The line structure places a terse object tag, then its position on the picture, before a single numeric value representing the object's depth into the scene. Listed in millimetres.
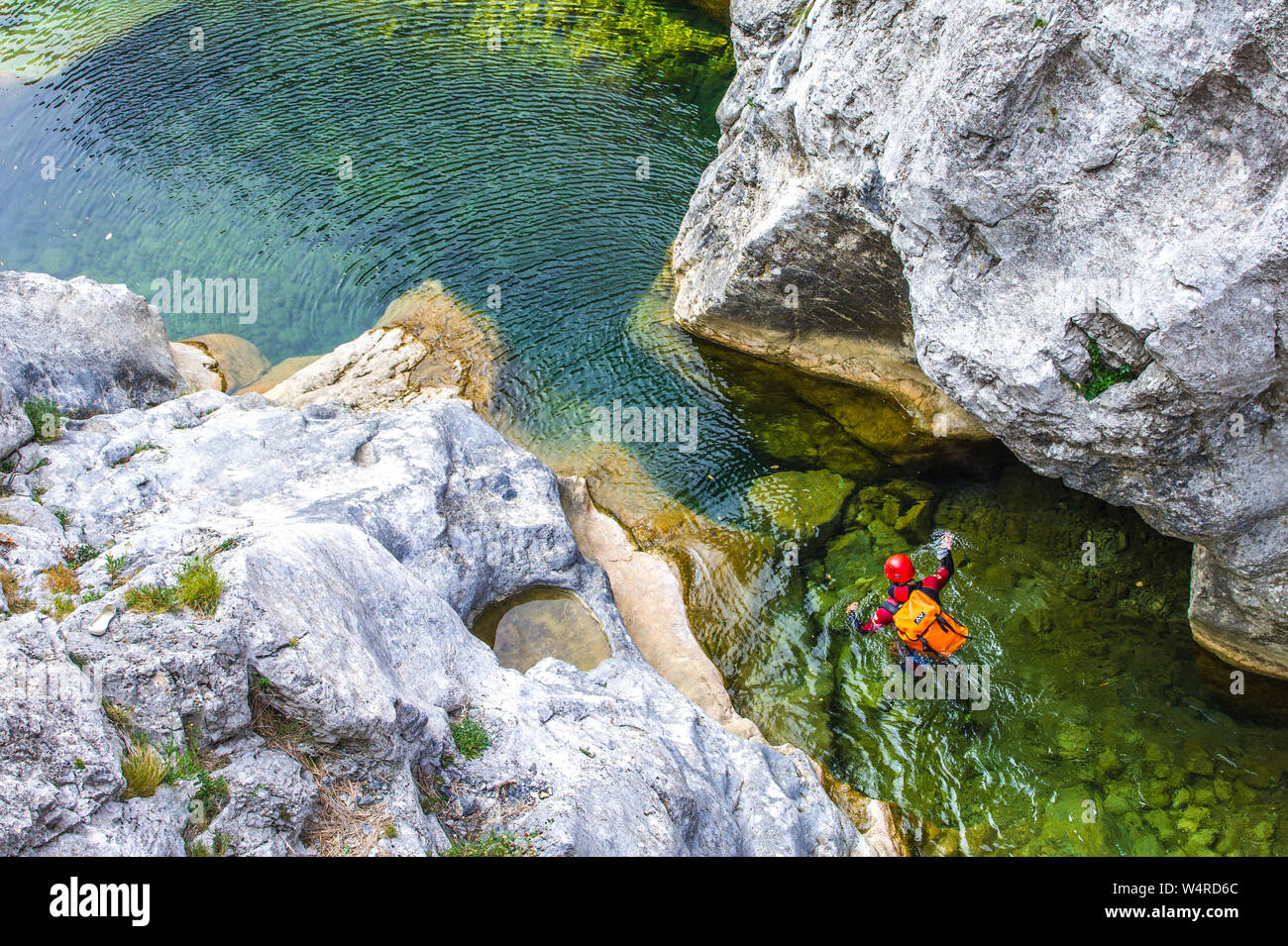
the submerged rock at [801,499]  14617
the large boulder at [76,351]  12117
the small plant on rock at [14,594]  7840
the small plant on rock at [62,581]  8172
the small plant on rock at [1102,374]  10078
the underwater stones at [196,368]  16656
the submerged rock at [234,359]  17453
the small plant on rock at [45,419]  11516
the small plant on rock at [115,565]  8523
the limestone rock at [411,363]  16453
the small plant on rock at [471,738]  8727
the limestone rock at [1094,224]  8547
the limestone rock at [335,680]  6906
